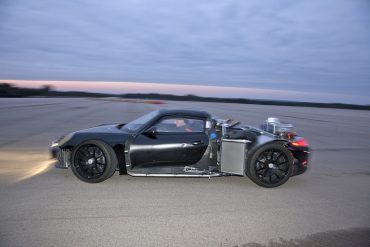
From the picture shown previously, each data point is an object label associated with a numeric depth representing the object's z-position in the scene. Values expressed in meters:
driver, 5.55
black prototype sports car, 5.28
